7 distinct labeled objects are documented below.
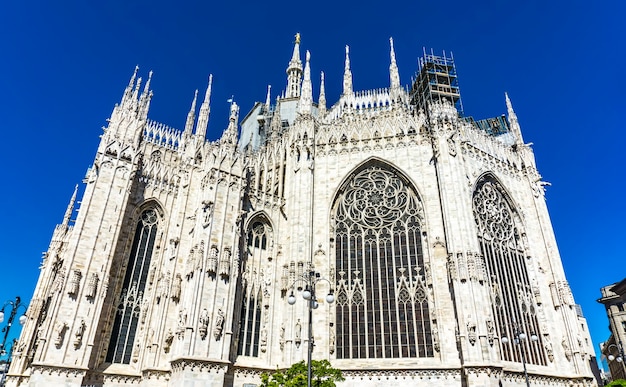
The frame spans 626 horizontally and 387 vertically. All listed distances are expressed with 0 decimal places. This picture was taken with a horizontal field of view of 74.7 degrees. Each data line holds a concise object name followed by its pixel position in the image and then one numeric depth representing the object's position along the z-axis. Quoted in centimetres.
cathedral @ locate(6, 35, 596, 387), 2333
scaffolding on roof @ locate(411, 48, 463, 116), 4122
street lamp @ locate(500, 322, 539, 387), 2657
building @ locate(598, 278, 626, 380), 4462
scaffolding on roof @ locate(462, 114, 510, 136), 4425
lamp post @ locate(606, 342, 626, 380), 5174
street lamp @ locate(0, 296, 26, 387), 1614
